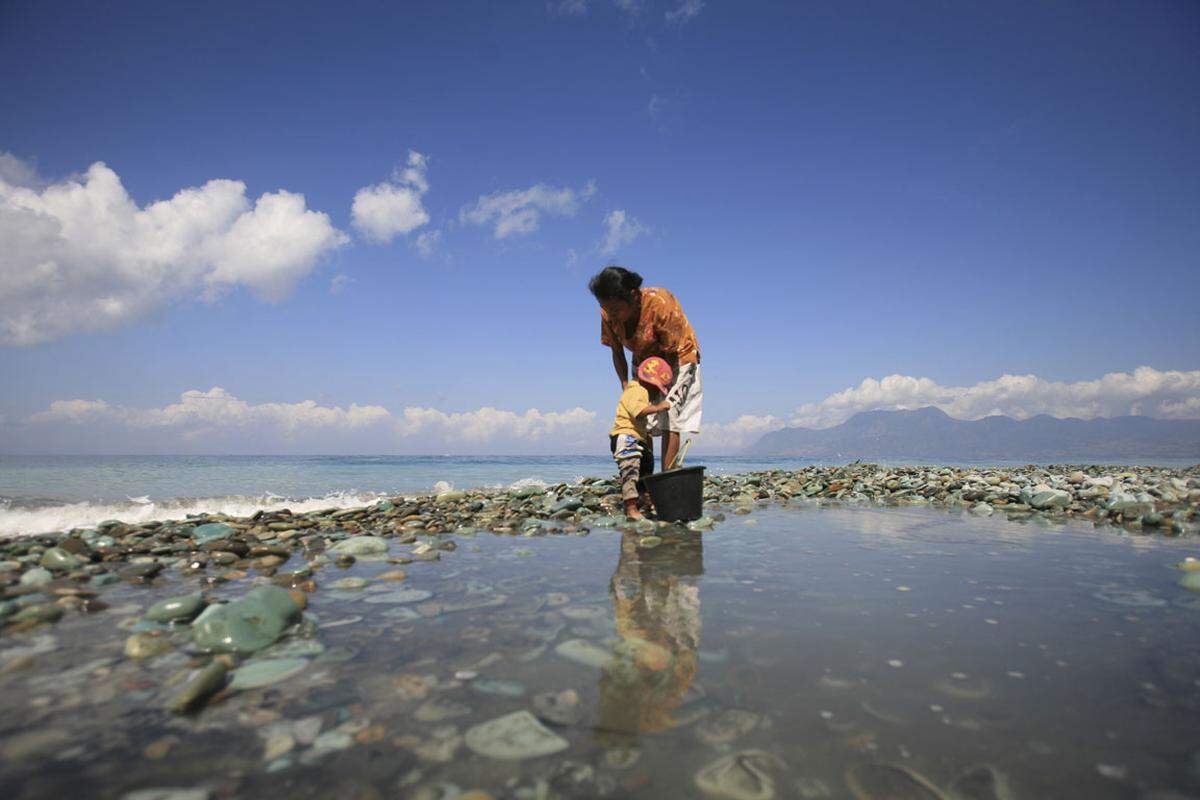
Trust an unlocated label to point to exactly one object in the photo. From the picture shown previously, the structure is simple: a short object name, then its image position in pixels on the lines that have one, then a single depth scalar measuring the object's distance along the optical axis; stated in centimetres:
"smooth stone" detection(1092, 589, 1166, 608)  271
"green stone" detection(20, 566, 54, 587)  291
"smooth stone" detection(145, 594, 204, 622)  235
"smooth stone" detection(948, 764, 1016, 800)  121
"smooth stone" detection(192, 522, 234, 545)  435
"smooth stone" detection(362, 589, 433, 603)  278
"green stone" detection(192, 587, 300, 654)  205
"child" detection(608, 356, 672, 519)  538
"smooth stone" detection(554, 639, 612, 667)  199
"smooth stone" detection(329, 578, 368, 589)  304
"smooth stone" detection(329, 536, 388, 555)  396
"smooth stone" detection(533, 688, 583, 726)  156
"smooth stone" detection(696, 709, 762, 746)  145
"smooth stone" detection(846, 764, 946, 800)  122
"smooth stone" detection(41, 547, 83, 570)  335
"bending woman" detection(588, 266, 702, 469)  552
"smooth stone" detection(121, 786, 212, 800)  118
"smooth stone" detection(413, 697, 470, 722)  156
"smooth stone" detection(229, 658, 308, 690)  175
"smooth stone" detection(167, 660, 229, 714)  157
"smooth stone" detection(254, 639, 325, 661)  200
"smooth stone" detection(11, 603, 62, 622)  232
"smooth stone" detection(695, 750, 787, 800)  123
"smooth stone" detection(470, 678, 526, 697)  173
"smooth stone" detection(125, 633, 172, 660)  197
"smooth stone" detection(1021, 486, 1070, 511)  671
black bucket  508
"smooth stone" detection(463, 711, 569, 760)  139
